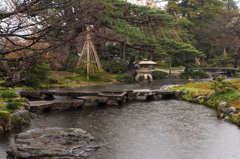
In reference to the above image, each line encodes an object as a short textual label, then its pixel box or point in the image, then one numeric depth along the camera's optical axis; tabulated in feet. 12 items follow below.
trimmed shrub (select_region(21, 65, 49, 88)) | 48.32
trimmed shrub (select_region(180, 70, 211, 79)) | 86.40
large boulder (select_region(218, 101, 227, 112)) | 31.11
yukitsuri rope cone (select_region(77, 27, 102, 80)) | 62.34
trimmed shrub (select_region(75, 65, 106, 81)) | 66.95
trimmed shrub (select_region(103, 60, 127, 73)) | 80.43
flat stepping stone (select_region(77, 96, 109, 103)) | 35.62
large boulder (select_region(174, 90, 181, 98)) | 44.83
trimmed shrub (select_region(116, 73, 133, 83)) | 73.05
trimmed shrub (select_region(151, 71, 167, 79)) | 84.87
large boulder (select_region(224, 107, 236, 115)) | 28.73
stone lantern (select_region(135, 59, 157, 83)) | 73.01
